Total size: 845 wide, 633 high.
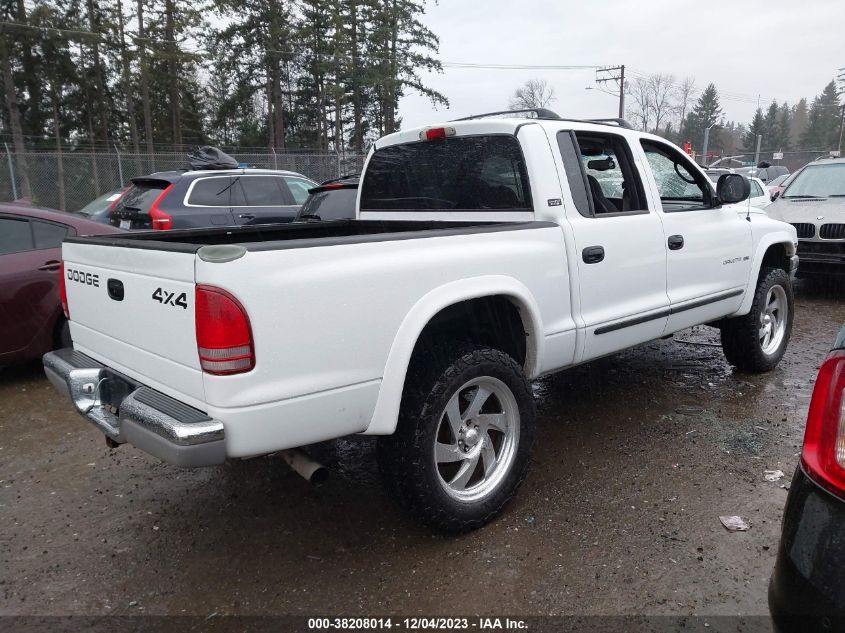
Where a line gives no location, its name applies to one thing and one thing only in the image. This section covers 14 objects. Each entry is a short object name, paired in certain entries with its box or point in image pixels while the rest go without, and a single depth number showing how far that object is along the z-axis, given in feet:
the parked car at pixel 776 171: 92.04
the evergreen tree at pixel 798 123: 270.38
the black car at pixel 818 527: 4.67
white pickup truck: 7.20
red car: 16.08
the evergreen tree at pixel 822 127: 239.09
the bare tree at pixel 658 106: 200.13
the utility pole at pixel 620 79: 148.97
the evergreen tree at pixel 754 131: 252.21
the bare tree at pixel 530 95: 163.28
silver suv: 26.53
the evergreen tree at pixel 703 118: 246.88
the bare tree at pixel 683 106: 210.47
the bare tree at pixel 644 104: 195.42
